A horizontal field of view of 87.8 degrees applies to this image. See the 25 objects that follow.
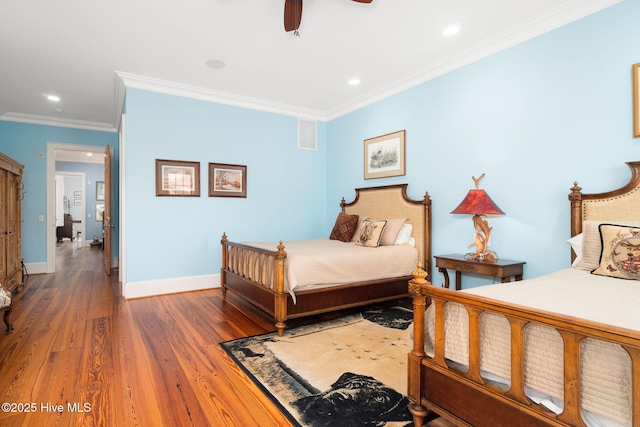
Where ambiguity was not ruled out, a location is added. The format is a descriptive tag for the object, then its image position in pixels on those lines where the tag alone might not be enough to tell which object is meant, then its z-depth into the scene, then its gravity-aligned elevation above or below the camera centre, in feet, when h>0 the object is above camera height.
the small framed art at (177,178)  14.08 +1.50
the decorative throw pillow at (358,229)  14.03 -0.70
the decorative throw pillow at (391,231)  12.87 -0.72
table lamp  9.89 +0.02
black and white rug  5.79 -3.48
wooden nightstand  9.18 -1.57
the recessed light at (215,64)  12.02 +5.49
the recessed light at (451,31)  9.82 +5.48
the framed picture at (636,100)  7.77 +2.65
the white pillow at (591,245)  7.36 -0.74
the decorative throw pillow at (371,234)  12.44 -0.81
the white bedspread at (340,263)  9.63 -1.61
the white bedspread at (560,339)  3.45 -1.58
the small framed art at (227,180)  15.33 +1.53
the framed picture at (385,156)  14.02 +2.53
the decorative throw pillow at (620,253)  6.34 -0.80
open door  17.46 +0.22
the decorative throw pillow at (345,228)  14.26 -0.66
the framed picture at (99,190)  34.53 +2.35
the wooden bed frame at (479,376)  3.46 -2.13
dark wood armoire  13.12 -0.45
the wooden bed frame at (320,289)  9.64 -2.20
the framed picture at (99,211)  34.76 +0.16
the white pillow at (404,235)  12.88 -0.88
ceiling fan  7.79 +4.78
